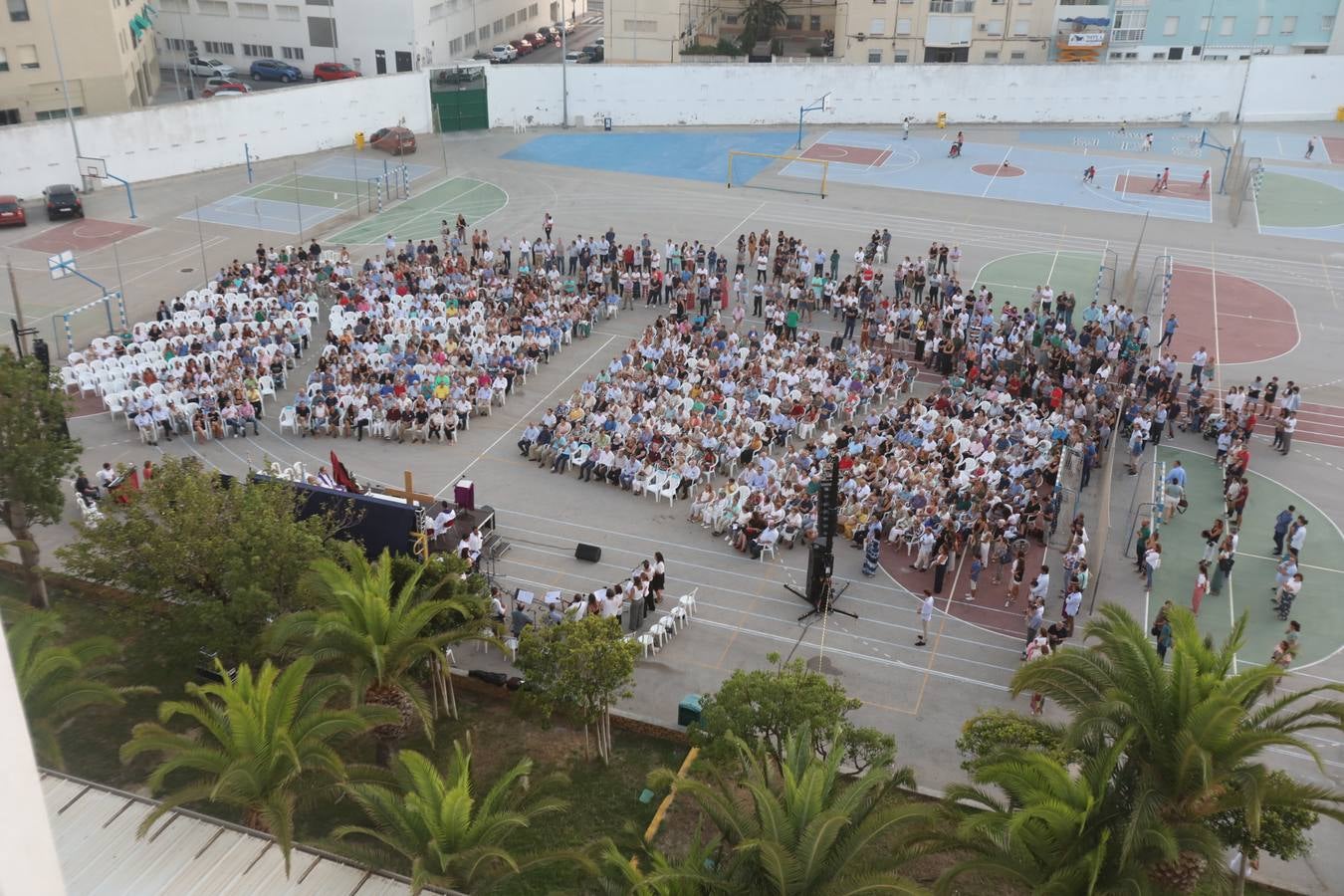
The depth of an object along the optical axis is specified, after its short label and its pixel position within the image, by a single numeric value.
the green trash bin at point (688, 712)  20.77
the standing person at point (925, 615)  23.50
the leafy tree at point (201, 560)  19.45
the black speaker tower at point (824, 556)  23.25
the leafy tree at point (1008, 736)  16.80
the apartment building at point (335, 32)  71.44
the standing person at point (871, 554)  25.78
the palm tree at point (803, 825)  13.95
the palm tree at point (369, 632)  17.56
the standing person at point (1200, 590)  24.59
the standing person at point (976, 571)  25.43
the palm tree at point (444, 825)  14.66
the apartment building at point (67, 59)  55.56
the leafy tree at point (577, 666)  18.84
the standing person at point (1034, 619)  23.52
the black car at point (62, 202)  46.50
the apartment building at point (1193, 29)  74.69
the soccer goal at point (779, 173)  54.31
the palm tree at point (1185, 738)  13.71
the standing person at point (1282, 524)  27.03
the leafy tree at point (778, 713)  17.70
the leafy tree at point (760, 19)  81.31
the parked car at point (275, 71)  74.25
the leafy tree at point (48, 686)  16.66
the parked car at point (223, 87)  67.31
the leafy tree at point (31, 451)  21.53
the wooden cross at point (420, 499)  22.66
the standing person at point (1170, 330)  37.16
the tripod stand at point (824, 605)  24.56
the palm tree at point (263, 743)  15.04
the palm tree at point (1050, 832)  13.66
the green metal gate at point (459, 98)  61.38
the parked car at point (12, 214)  45.69
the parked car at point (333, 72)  72.19
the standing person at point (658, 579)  24.16
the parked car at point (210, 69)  74.25
